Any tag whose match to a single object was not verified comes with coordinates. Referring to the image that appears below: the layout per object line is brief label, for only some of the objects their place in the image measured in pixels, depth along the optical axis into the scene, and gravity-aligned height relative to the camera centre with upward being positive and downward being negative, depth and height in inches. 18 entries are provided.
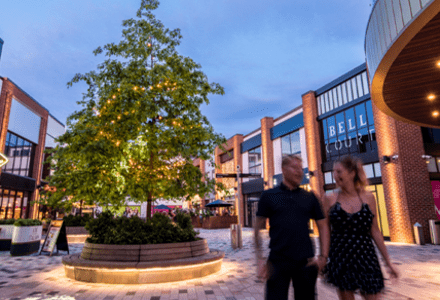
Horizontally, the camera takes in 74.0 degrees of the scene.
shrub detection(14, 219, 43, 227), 446.3 -7.4
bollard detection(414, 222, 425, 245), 531.8 -41.4
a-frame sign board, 439.5 -34.2
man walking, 96.7 -8.1
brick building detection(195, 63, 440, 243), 576.1 +153.3
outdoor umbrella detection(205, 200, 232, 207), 1027.3 +35.6
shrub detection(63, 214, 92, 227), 689.6 -9.7
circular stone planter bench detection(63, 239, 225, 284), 253.0 -41.7
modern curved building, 191.2 +121.3
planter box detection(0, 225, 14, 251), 490.9 -30.3
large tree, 308.8 +99.5
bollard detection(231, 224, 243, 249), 517.7 -39.6
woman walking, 100.8 -10.0
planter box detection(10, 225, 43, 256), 441.1 -34.8
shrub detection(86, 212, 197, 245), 288.2 -14.7
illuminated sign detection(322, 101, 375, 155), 677.0 +204.2
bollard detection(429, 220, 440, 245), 539.2 -36.8
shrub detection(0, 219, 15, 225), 497.0 -6.9
